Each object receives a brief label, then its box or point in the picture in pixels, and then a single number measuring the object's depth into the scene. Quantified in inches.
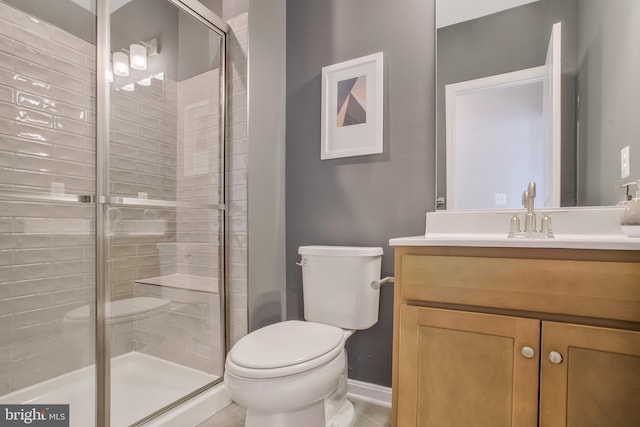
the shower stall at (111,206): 52.8
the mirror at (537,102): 46.6
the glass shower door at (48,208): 53.7
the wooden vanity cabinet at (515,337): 30.2
